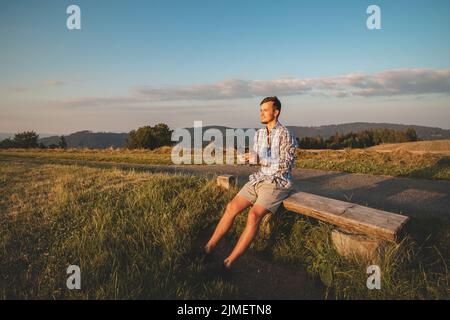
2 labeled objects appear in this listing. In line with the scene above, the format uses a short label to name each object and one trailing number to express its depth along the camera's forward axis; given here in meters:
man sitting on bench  4.10
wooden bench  3.55
